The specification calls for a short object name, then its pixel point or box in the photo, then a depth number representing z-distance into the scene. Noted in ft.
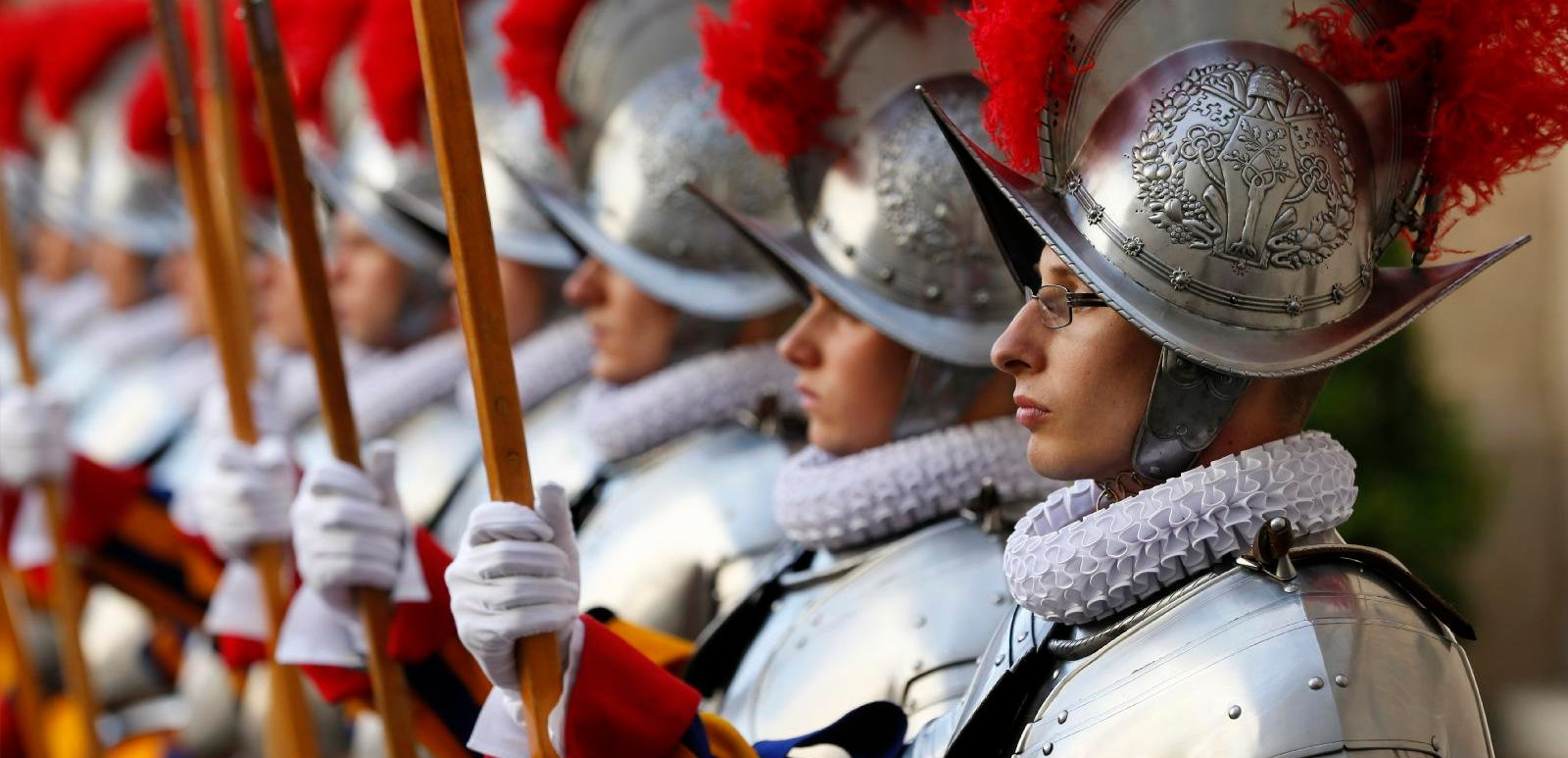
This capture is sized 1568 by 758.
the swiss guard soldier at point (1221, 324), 13.99
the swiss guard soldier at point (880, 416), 19.27
